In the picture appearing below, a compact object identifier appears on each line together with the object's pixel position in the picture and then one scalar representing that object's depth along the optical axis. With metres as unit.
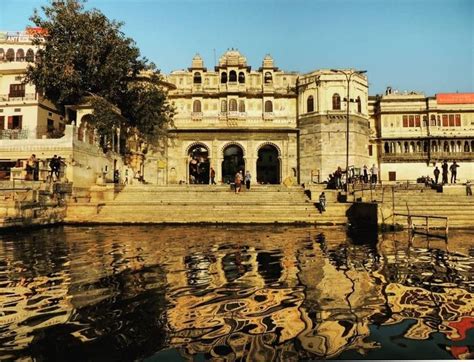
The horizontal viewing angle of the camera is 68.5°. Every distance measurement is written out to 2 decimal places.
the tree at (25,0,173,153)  26.27
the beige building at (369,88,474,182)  38.00
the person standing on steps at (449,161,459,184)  22.05
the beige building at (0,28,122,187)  22.00
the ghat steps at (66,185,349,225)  17.27
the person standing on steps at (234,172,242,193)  21.70
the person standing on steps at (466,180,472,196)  19.08
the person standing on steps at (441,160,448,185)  22.58
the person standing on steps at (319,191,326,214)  17.28
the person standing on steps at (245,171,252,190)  22.83
